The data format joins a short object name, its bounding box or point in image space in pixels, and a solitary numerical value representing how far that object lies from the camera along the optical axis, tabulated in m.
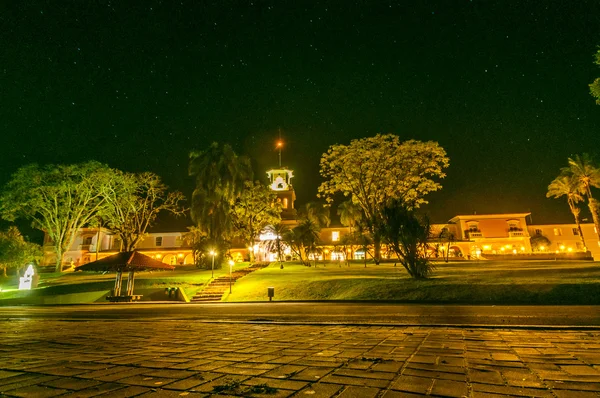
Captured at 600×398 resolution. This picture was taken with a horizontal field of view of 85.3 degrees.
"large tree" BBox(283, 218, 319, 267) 40.03
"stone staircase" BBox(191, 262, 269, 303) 23.72
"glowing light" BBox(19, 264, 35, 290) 29.87
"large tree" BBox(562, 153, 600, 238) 42.24
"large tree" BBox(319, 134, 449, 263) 29.12
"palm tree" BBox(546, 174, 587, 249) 44.44
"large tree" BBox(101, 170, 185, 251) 38.91
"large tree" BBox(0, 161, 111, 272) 38.16
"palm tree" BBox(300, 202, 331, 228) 52.22
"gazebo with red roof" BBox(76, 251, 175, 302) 19.81
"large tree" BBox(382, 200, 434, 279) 20.14
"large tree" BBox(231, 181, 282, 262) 42.06
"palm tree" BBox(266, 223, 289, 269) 41.96
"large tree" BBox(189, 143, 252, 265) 35.09
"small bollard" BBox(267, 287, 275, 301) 18.89
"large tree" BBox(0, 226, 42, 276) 37.03
